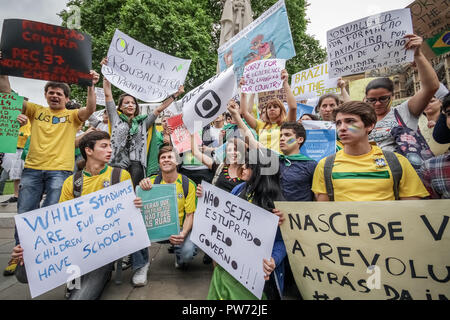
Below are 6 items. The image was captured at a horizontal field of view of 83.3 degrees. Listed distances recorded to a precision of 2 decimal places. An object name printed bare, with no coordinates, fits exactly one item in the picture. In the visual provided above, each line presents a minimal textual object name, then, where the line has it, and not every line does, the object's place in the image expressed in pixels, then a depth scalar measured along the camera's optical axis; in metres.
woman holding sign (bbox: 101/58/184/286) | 3.21
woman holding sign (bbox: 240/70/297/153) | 3.24
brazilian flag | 2.55
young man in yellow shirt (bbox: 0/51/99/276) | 2.85
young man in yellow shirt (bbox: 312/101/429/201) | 1.83
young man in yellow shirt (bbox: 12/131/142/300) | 2.30
